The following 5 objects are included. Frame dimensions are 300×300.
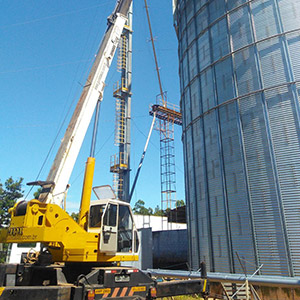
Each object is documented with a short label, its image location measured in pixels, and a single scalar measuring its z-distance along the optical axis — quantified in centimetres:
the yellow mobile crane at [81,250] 632
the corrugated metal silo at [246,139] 1057
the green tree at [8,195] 3307
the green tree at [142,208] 10308
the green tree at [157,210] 10119
